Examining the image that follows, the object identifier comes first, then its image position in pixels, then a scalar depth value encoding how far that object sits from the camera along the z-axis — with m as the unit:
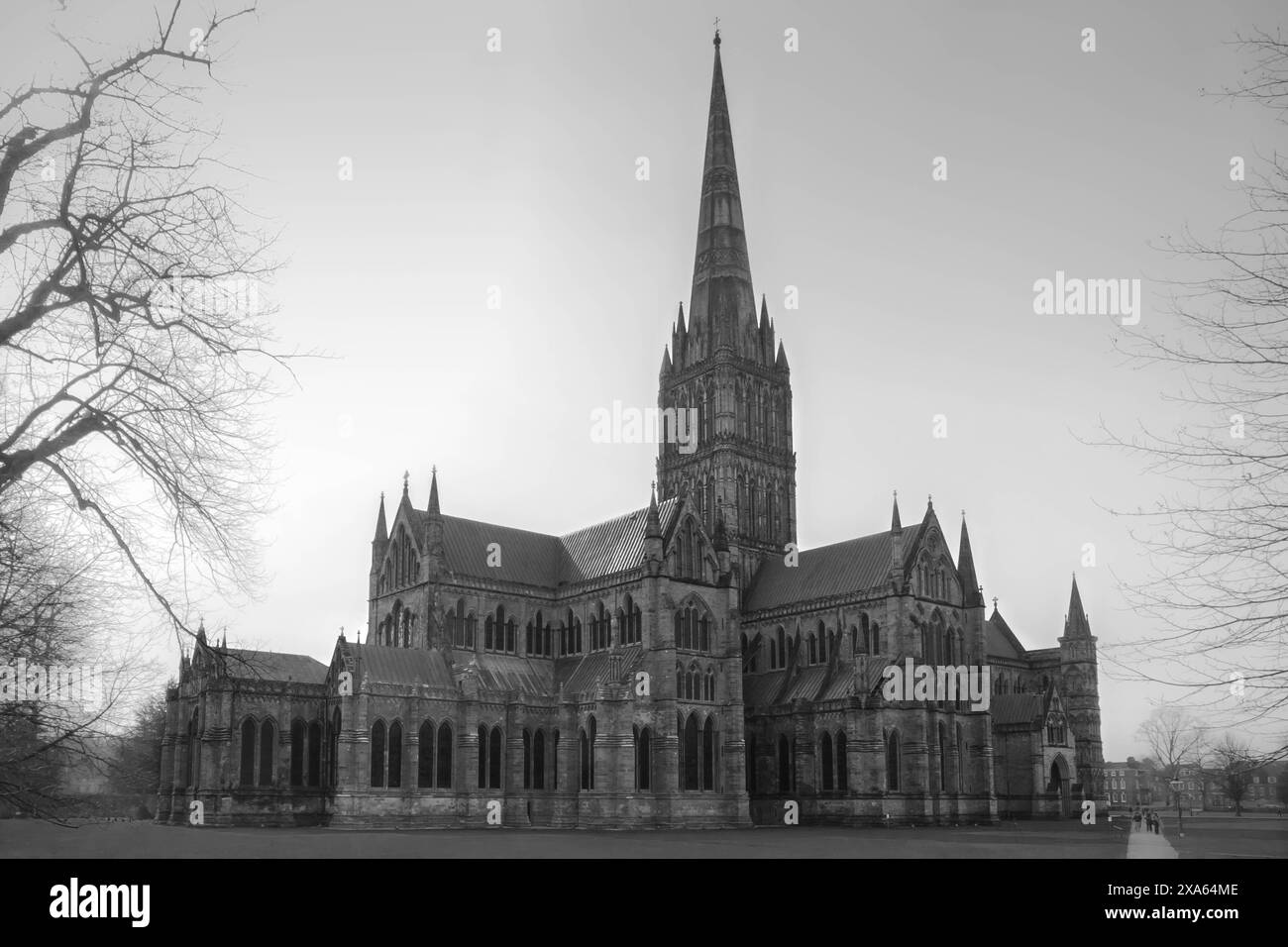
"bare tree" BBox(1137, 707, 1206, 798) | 80.50
